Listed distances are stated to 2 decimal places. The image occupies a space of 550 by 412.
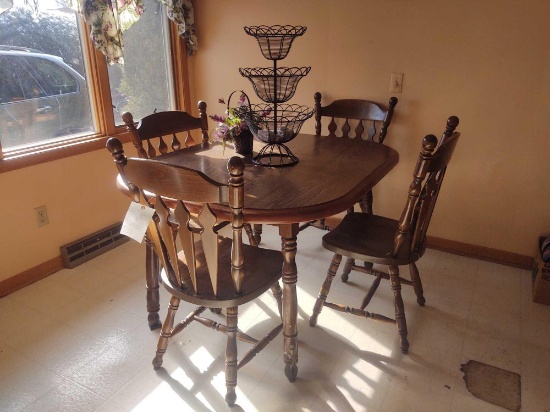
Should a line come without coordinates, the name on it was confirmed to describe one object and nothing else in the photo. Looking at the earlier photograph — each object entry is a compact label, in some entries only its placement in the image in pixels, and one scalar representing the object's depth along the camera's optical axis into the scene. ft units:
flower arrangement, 5.92
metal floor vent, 7.92
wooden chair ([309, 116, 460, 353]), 4.65
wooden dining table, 4.25
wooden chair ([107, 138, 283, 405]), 3.68
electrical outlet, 7.42
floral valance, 7.30
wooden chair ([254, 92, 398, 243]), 7.88
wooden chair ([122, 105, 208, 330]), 5.83
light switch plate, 7.99
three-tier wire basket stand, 5.58
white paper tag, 4.32
